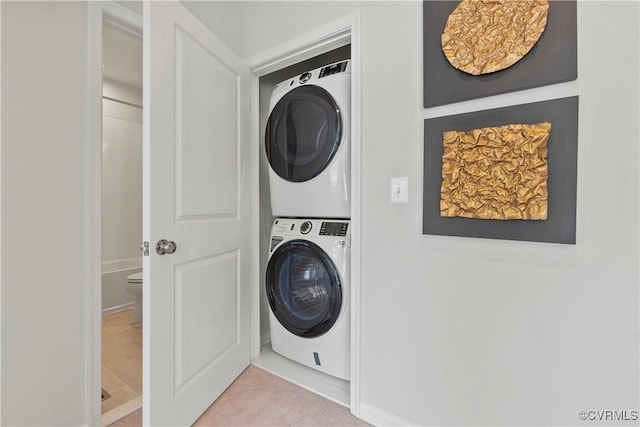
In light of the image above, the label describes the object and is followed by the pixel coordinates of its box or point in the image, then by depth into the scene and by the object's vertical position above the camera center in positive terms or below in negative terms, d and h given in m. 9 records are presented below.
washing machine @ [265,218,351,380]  1.56 -0.49
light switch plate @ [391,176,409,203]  1.22 +0.09
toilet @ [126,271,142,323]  2.46 -0.72
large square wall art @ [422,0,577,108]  0.90 +0.55
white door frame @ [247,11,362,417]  1.34 +0.41
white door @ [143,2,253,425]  1.09 -0.02
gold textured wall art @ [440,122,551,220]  0.94 +0.14
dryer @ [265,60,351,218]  1.56 +0.39
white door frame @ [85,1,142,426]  1.27 +0.05
